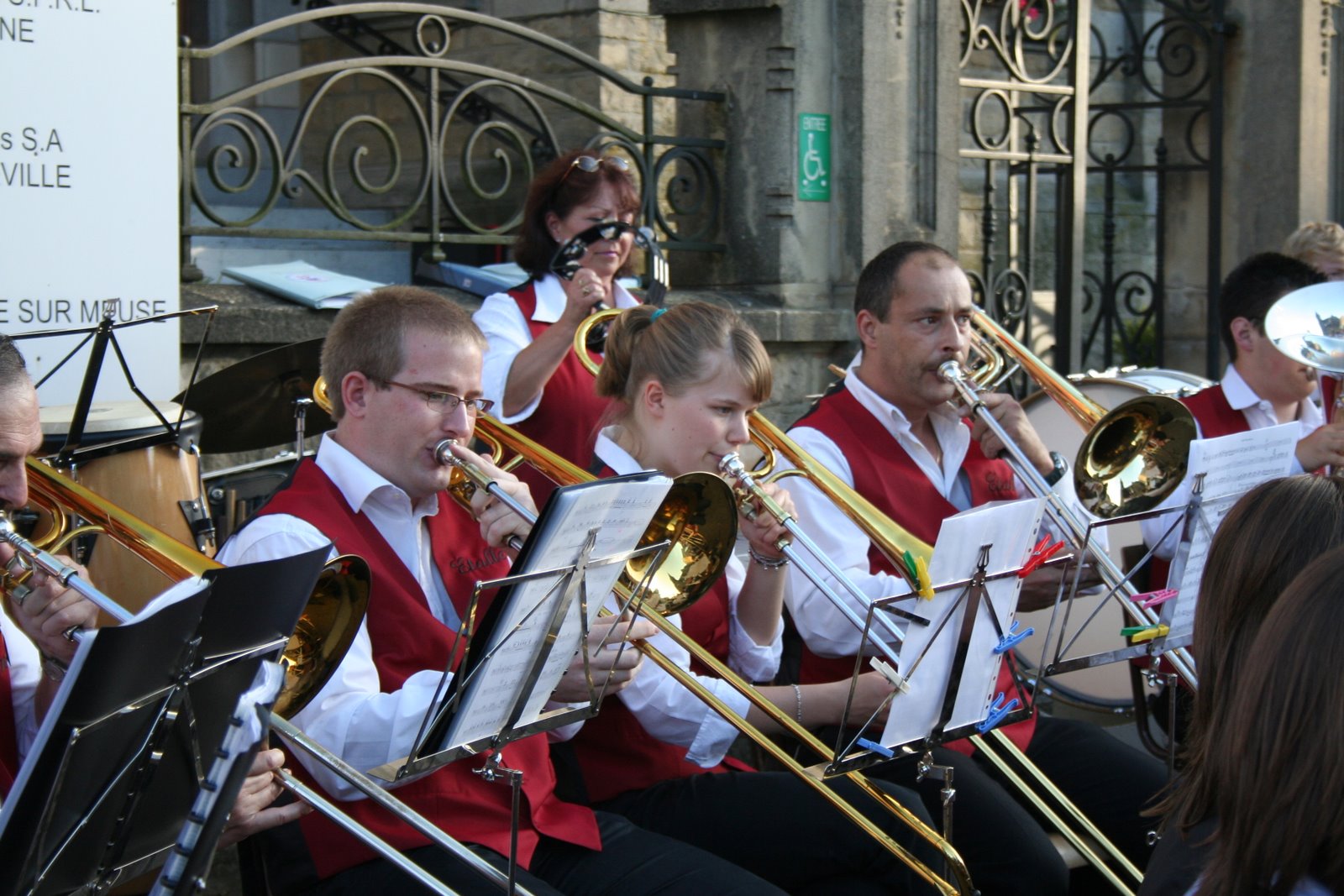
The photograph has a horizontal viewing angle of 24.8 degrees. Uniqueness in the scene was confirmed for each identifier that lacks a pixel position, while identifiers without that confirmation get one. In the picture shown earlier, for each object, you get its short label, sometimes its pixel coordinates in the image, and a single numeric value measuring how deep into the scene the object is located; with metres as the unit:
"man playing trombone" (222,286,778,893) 5.02
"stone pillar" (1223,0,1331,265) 15.11
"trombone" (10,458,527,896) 4.39
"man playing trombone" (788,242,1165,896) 6.31
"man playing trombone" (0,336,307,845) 4.44
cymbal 7.32
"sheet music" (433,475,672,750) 4.26
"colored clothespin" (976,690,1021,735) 5.44
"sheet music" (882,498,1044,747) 5.11
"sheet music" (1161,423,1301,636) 6.04
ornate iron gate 13.14
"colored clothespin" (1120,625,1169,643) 5.66
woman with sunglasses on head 7.83
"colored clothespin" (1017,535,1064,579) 5.46
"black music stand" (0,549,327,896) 3.38
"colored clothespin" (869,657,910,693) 5.09
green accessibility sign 11.99
